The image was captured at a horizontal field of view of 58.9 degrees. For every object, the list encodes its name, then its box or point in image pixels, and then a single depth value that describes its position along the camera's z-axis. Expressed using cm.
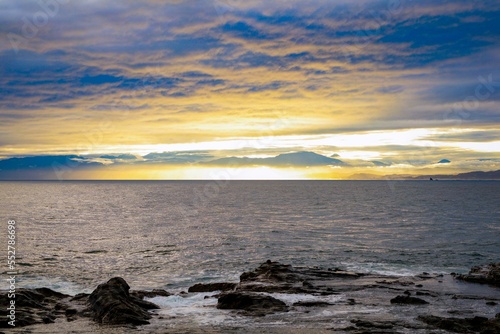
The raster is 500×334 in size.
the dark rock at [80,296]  3003
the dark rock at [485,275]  3339
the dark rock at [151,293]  3165
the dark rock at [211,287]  3406
